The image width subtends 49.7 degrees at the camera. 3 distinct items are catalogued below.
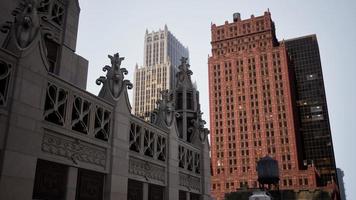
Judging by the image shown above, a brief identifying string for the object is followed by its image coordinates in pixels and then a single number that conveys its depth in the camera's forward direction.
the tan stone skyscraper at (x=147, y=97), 194.75
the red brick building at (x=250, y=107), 144.62
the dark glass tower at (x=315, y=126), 175.50
